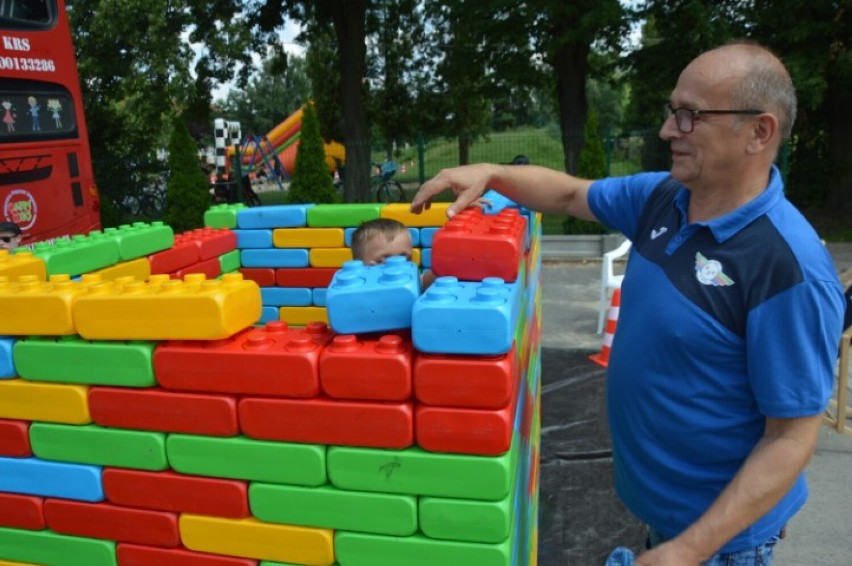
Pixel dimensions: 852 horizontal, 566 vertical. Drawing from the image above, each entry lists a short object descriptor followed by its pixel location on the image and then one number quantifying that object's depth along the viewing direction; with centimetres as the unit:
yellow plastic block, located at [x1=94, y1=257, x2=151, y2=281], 327
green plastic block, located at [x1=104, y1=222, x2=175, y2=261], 345
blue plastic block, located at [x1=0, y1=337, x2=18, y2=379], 177
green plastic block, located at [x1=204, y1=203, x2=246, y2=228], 485
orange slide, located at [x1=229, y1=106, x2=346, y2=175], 2955
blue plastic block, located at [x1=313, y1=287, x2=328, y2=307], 486
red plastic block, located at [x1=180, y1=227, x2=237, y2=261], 439
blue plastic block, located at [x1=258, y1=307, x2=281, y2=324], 494
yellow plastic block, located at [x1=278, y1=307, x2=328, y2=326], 486
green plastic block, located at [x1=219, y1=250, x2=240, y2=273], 466
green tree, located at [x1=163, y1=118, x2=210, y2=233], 1309
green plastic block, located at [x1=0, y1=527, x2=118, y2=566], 181
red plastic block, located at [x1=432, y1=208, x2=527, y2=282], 166
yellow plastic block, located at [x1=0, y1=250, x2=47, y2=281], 227
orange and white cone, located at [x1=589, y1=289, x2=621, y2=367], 558
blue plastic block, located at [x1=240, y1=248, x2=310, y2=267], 482
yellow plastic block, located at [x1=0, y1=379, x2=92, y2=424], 172
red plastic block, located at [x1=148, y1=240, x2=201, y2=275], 378
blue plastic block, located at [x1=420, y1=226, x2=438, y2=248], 468
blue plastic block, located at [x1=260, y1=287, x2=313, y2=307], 489
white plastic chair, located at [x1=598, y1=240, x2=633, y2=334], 629
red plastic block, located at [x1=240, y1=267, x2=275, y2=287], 489
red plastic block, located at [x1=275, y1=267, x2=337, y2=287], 480
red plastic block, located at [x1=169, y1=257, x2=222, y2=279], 412
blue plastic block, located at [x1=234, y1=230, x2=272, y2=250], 480
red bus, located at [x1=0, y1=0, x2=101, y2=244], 624
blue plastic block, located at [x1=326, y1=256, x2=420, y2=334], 150
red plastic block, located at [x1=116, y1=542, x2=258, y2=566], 169
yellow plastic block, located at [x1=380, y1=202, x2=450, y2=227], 458
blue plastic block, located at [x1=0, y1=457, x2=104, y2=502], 176
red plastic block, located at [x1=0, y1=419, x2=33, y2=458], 181
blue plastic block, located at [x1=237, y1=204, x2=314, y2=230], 477
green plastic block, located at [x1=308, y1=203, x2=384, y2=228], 463
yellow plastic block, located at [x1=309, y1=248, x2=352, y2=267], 475
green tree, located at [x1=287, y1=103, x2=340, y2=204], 1310
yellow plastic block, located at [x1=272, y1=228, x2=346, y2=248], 472
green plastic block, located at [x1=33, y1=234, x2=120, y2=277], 280
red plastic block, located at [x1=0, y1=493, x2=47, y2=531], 184
